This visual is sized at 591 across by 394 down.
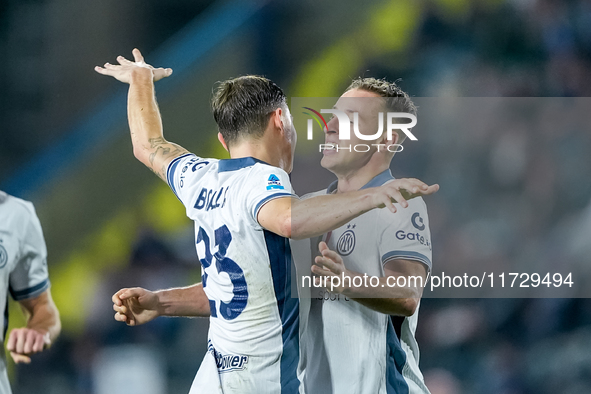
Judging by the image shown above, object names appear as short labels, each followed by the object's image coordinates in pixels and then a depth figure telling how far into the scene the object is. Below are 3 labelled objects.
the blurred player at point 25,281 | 15.59
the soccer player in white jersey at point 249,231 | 15.10
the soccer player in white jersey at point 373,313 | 15.35
